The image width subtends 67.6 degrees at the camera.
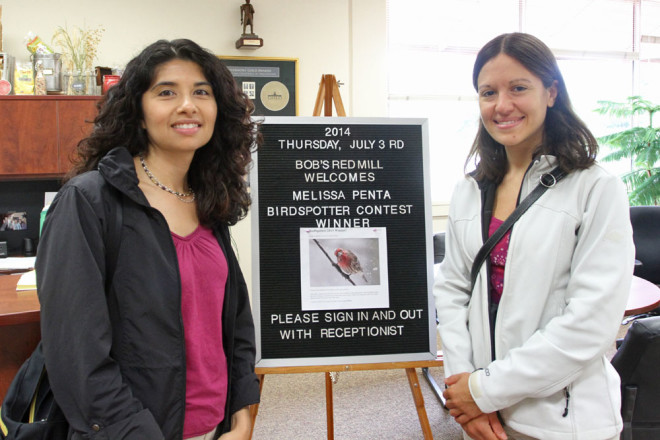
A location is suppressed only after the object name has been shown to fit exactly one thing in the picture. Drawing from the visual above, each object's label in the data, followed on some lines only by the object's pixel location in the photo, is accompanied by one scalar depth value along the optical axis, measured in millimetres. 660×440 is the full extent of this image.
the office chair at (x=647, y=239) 3799
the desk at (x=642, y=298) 2191
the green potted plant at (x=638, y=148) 4652
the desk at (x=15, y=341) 1637
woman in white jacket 1147
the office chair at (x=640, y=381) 1722
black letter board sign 1805
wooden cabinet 3312
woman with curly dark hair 965
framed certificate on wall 4074
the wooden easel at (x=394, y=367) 1771
